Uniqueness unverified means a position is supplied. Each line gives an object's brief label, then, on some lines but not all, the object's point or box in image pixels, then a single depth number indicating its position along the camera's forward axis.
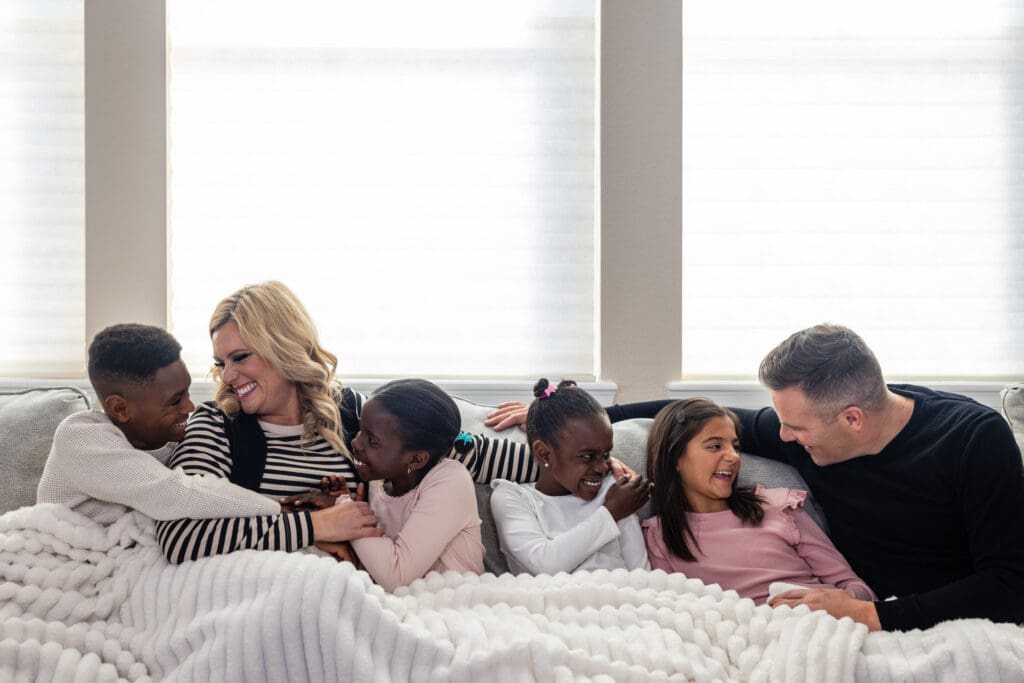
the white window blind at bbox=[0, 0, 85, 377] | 2.76
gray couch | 1.84
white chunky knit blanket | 1.29
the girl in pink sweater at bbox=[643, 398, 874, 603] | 1.79
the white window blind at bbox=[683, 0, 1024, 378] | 2.86
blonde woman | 1.78
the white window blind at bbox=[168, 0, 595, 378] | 2.80
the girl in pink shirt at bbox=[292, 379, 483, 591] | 1.65
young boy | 1.59
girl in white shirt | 1.76
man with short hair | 1.54
